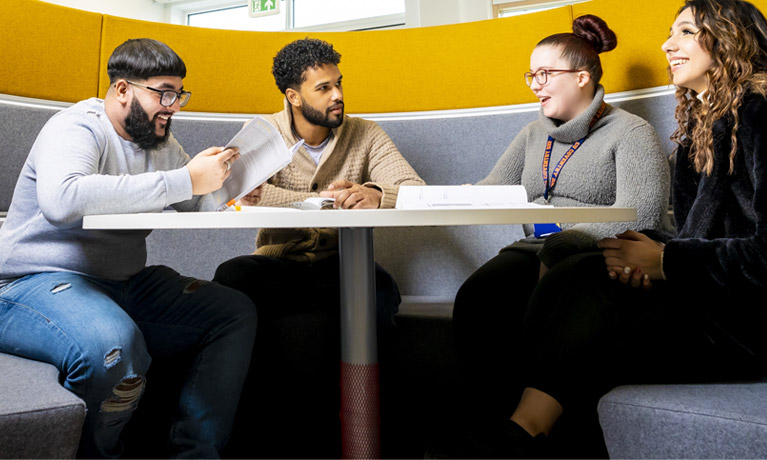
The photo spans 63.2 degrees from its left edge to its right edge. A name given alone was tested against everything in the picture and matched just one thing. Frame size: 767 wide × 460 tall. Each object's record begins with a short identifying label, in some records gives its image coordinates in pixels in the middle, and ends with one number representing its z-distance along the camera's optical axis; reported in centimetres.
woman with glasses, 138
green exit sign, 357
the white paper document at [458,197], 87
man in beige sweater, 152
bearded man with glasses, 100
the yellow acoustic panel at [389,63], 200
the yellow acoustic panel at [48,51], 173
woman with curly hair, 94
